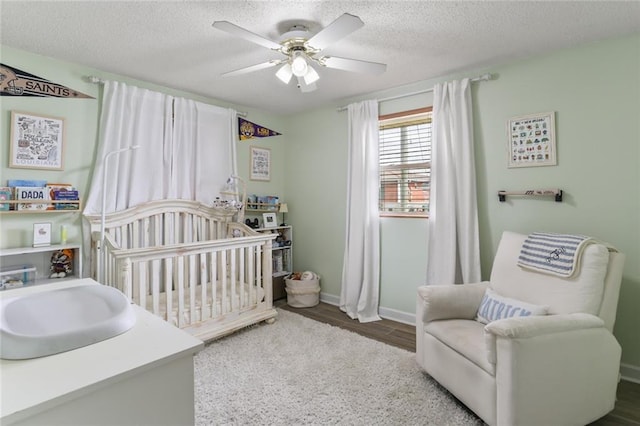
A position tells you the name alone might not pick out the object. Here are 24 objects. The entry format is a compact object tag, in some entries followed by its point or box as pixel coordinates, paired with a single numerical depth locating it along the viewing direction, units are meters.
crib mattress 2.44
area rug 1.75
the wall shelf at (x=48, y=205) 2.21
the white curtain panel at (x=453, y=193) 2.65
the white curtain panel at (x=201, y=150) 3.10
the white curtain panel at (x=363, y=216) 3.23
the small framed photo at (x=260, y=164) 3.83
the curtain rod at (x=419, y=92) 2.61
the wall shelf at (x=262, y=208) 3.75
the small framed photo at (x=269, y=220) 3.74
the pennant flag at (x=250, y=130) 3.71
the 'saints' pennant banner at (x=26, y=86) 2.24
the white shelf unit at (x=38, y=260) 2.24
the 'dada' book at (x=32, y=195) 2.26
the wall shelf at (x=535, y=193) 2.32
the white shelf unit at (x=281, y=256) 3.76
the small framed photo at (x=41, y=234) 2.32
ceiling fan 1.67
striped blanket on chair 1.84
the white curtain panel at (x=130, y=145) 2.64
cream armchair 1.47
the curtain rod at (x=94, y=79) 2.58
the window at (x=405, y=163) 3.06
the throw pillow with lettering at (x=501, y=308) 1.82
